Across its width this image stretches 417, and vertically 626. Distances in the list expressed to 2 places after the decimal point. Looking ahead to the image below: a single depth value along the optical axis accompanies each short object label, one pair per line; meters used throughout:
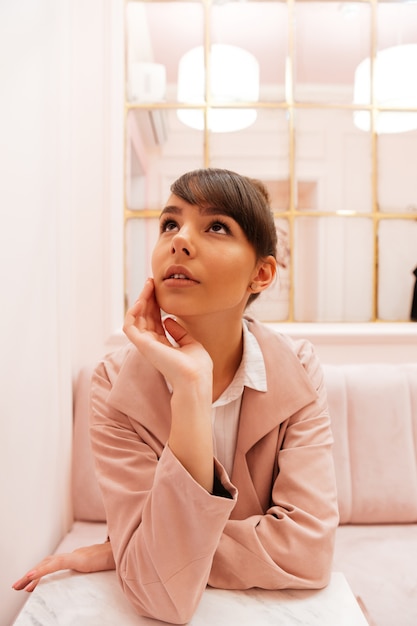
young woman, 0.73
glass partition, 1.79
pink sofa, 1.49
